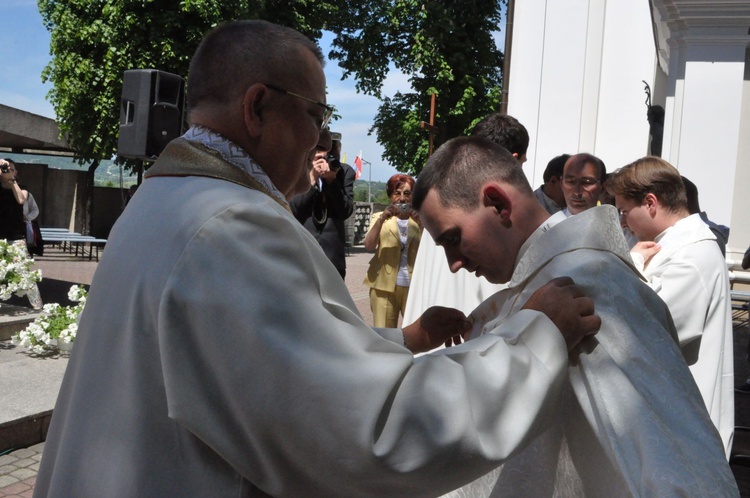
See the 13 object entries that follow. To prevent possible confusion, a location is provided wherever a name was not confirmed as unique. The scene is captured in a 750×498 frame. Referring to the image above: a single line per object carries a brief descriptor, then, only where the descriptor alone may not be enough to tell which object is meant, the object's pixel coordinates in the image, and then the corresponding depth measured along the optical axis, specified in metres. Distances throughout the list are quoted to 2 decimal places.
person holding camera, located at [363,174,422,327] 7.02
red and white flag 37.44
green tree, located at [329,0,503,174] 28.22
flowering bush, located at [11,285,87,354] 7.27
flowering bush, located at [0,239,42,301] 8.00
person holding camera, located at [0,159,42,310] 9.77
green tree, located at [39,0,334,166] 20.42
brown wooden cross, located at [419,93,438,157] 10.91
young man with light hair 3.34
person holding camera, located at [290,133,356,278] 6.29
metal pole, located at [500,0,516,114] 10.30
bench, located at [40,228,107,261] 18.36
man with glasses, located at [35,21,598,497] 1.25
